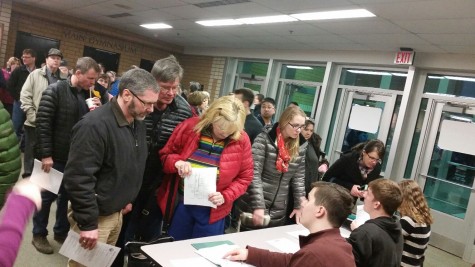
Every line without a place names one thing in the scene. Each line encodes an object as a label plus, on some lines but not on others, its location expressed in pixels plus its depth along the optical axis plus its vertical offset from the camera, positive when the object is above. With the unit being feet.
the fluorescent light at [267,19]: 17.21 +4.85
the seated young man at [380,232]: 5.81 -1.62
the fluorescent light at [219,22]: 20.26 +4.89
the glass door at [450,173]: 16.65 -1.16
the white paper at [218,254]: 5.44 -2.40
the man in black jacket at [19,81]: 15.87 -0.78
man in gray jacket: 11.15 -0.85
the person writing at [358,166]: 10.17 -1.02
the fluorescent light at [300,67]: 25.58 +3.91
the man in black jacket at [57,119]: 8.70 -1.16
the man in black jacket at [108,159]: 5.41 -1.22
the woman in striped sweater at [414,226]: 7.84 -1.82
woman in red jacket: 6.82 -1.10
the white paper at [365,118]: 20.51 +0.88
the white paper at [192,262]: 5.19 -2.43
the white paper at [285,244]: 6.60 -2.43
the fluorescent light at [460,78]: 17.42 +3.67
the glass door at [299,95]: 24.53 +1.83
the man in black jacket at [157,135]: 7.06 -0.89
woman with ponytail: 8.15 -1.18
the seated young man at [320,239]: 4.47 -1.52
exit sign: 18.24 +4.36
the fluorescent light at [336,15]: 14.07 +4.77
